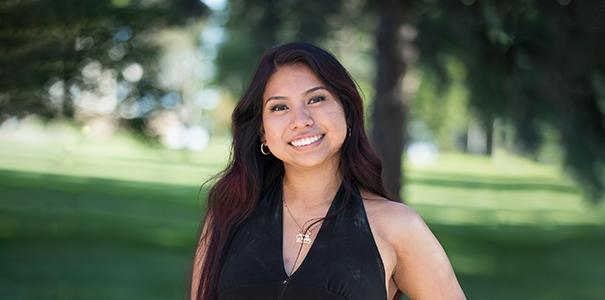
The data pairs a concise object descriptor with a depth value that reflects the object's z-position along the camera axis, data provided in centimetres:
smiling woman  236
